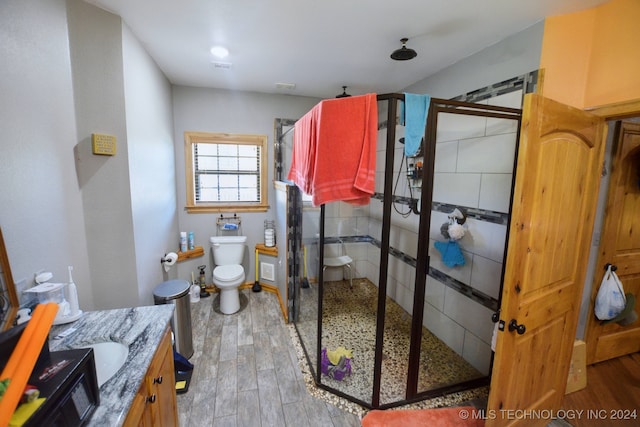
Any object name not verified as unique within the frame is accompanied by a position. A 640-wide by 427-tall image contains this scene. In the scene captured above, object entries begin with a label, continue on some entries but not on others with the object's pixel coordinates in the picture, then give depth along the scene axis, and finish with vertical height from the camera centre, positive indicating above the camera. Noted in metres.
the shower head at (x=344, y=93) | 3.14 +1.07
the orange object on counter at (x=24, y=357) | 0.61 -0.48
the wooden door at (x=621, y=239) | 2.02 -0.43
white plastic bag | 2.05 -0.87
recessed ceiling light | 2.17 +1.06
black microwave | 0.68 -0.58
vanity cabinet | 0.98 -0.94
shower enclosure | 1.74 -0.74
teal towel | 1.46 +0.35
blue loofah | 2.23 -0.61
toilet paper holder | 2.55 -0.81
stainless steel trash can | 2.17 -1.13
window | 3.35 +0.07
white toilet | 2.89 -1.05
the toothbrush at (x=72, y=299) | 1.35 -0.64
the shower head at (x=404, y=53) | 1.99 +0.97
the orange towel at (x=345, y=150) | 1.50 +0.17
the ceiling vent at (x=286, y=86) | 3.03 +1.08
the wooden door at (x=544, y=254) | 1.27 -0.37
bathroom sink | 1.03 -0.76
